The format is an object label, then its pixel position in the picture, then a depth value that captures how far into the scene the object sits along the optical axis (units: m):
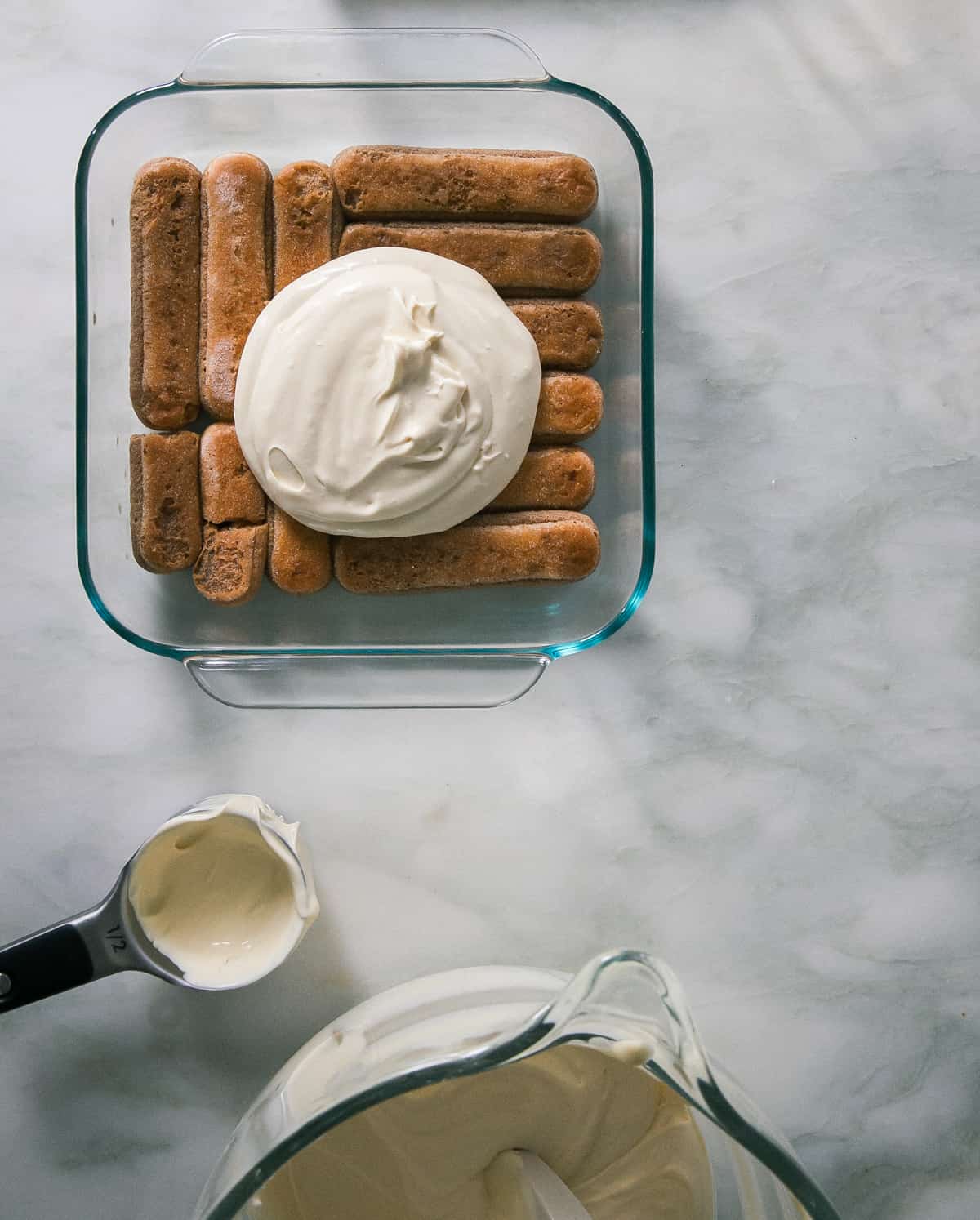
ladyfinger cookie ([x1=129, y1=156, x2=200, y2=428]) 0.87
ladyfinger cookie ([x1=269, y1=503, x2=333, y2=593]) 0.89
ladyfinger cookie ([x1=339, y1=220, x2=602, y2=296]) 0.88
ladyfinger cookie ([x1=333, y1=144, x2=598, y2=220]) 0.87
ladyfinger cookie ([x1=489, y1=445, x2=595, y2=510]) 0.90
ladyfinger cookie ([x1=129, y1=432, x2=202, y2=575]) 0.87
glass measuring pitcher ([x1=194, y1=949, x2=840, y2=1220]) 0.61
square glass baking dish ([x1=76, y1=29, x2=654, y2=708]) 0.90
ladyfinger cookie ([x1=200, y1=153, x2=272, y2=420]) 0.87
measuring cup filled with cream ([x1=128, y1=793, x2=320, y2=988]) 0.89
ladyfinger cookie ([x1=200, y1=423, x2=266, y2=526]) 0.88
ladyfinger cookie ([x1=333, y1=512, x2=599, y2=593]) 0.89
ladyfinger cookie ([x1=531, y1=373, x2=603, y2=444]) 0.89
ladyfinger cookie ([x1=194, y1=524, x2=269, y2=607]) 0.89
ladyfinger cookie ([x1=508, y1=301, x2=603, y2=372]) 0.89
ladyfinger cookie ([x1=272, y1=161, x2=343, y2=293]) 0.88
